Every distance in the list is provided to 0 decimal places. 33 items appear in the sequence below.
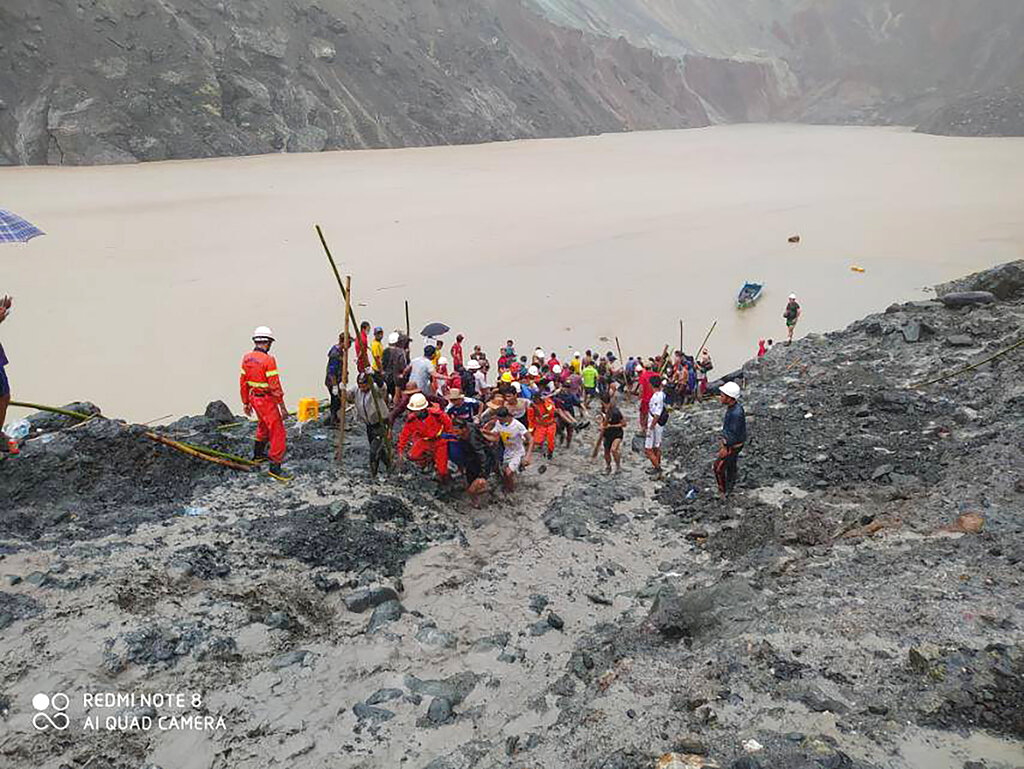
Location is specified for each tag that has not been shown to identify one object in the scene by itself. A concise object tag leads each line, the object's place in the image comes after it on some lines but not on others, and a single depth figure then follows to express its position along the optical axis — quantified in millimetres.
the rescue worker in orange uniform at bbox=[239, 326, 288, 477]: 6617
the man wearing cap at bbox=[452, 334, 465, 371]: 12573
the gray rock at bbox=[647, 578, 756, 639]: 4930
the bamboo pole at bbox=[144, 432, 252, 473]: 7172
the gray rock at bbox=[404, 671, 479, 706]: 4379
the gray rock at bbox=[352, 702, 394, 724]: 4141
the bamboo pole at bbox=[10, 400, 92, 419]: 6496
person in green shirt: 12609
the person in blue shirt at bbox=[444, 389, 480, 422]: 7703
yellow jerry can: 9484
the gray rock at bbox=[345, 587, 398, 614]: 5234
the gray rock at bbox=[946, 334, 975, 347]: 11328
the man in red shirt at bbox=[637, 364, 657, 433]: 9414
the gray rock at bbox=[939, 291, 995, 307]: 13109
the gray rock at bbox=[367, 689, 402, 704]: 4281
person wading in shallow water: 15891
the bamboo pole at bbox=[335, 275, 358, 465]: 7464
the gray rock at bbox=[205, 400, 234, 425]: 9445
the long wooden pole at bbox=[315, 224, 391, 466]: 7152
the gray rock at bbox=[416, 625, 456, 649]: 4910
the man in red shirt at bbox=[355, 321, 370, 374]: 8094
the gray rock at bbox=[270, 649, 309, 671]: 4516
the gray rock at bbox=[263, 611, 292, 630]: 4883
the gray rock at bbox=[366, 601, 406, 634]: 5027
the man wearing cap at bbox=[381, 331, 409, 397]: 8844
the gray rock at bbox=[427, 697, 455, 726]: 4151
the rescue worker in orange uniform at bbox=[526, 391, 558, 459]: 9211
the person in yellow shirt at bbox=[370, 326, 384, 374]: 9415
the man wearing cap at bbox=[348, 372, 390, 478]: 7402
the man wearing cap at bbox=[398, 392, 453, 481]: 6968
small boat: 19641
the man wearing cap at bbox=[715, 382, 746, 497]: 7191
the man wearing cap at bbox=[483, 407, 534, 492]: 7453
